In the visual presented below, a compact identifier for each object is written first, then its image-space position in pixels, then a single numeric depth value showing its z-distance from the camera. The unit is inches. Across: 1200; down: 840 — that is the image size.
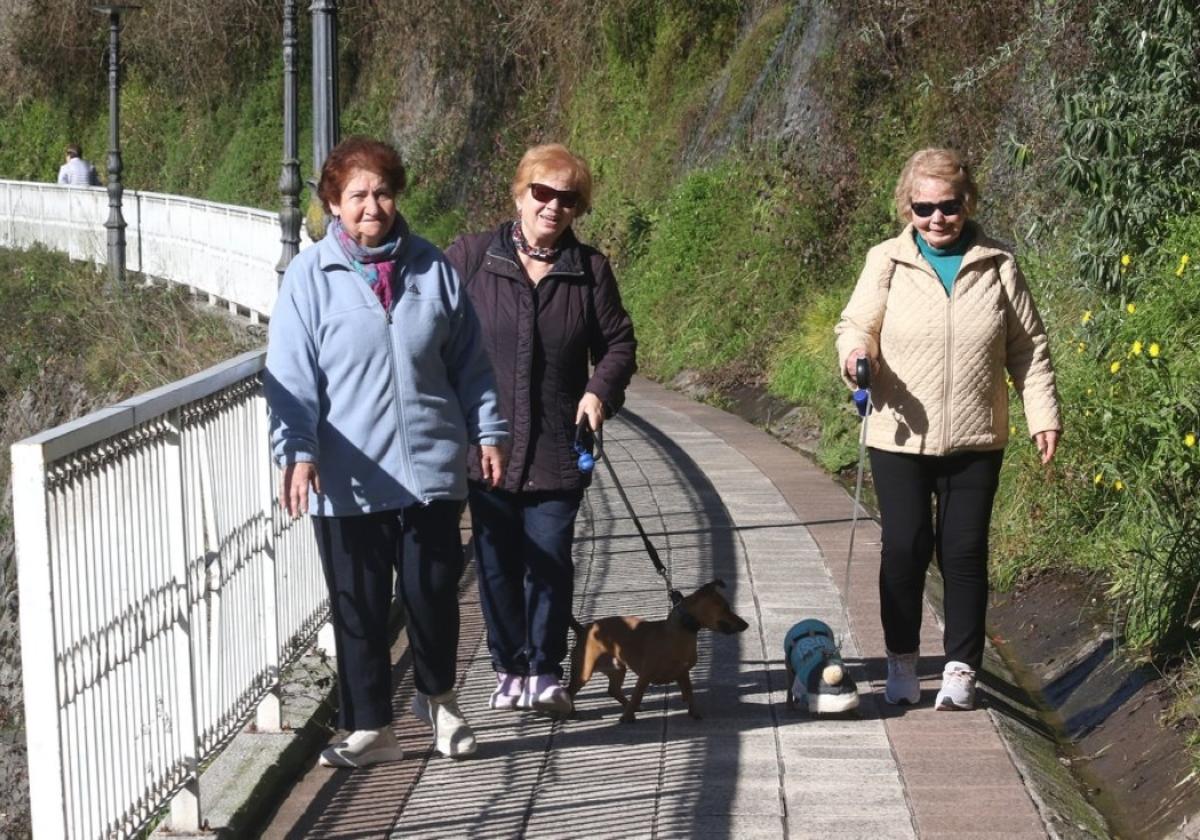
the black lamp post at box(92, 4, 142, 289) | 1046.4
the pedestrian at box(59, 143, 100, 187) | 1268.5
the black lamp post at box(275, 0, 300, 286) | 644.7
